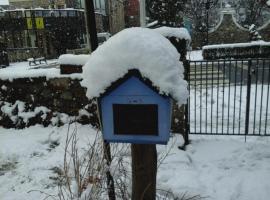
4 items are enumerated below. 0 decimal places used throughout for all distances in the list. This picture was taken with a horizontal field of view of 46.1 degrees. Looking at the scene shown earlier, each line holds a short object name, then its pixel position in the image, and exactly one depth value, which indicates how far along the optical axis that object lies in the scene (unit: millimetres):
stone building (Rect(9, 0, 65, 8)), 32919
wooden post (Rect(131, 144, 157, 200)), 2068
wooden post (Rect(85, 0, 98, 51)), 2344
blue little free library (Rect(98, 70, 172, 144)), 1928
